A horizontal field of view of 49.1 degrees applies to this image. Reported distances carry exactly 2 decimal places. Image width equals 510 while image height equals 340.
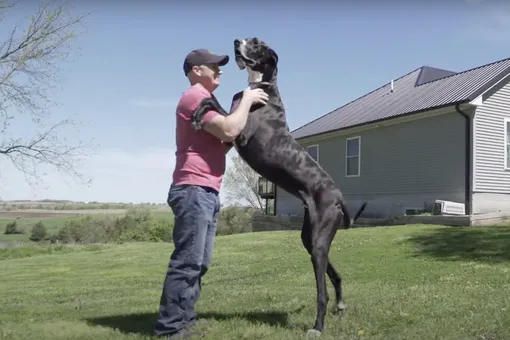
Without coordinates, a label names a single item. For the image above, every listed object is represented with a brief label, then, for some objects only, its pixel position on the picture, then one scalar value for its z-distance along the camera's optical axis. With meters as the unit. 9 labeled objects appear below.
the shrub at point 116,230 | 33.34
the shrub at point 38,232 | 34.84
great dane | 4.02
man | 3.94
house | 16.98
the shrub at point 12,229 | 38.62
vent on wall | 16.19
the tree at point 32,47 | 22.28
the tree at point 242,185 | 51.16
